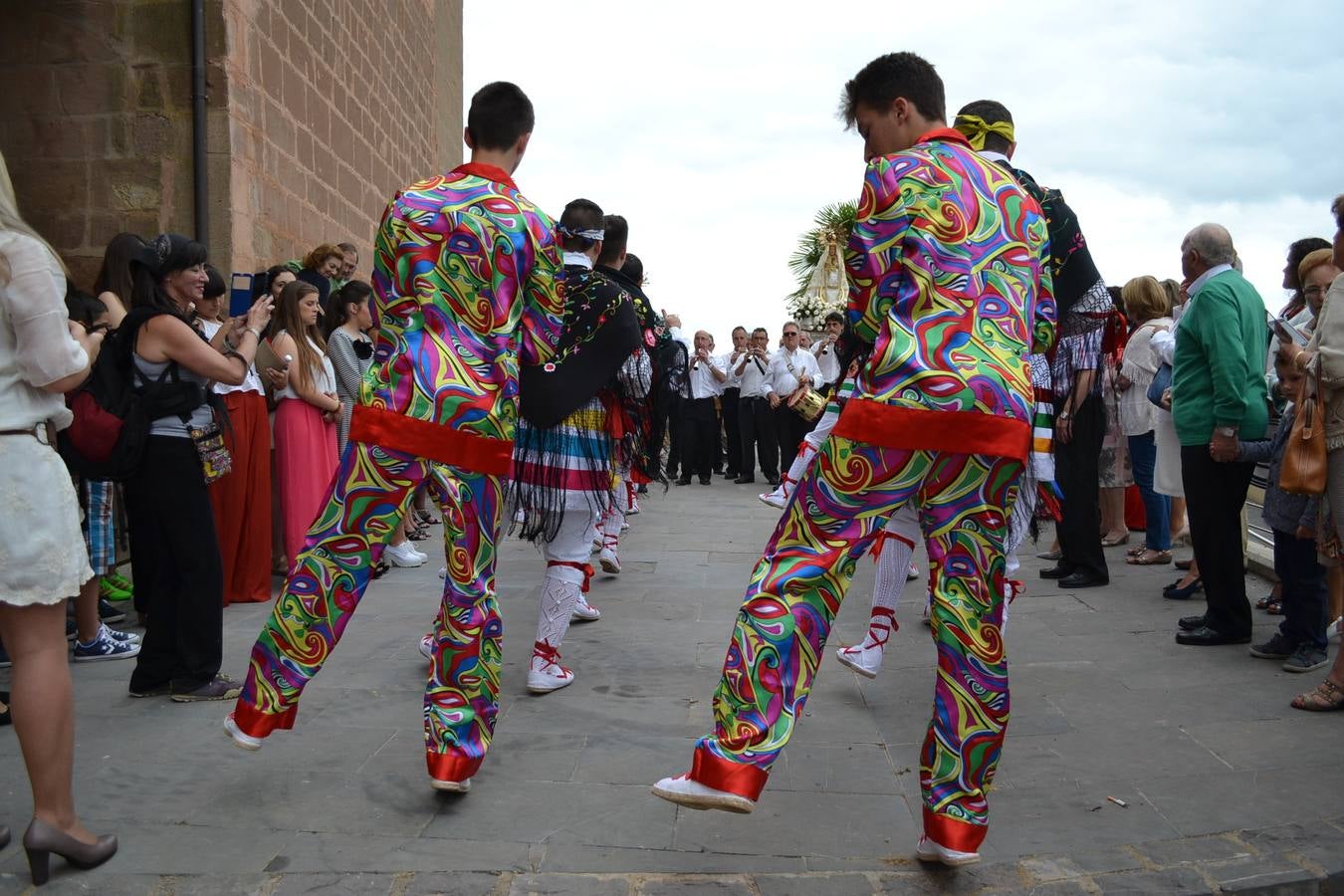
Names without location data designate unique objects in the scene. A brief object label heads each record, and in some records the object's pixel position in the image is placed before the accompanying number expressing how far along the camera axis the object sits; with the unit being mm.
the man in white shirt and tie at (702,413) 14954
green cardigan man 5059
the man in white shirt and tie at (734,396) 15305
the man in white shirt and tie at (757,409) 14609
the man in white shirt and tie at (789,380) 14180
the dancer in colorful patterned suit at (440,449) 3197
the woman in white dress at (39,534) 2795
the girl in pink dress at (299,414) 6770
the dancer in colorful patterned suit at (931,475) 2662
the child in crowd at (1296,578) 4738
